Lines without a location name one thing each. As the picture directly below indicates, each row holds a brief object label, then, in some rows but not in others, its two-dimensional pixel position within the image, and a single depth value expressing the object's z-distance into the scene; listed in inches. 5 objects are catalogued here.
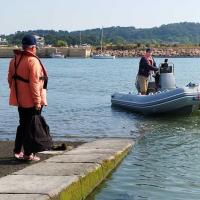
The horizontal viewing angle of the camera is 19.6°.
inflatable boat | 691.4
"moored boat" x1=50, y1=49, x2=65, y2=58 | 5757.9
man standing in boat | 719.1
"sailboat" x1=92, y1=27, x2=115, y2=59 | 5659.5
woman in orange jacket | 319.6
